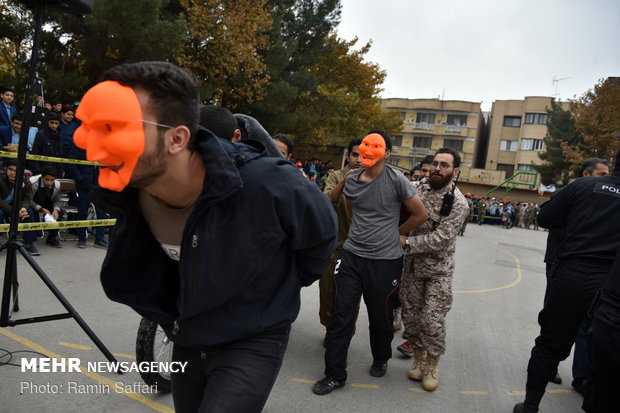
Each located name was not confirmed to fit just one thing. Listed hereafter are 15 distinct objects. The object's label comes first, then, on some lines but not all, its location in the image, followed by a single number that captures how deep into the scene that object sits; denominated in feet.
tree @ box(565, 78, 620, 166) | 90.43
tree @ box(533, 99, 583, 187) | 125.70
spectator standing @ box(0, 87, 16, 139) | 23.08
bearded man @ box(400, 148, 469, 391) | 12.32
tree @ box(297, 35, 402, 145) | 73.20
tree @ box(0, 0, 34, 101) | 38.65
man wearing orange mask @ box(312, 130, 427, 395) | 11.72
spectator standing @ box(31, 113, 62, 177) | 23.58
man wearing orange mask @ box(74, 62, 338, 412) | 4.56
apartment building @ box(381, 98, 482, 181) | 169.68
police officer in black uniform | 9.68
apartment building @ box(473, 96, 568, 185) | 159.43
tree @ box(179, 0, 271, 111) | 45.06
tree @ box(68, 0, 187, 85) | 35.22
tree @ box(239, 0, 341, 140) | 58.29
